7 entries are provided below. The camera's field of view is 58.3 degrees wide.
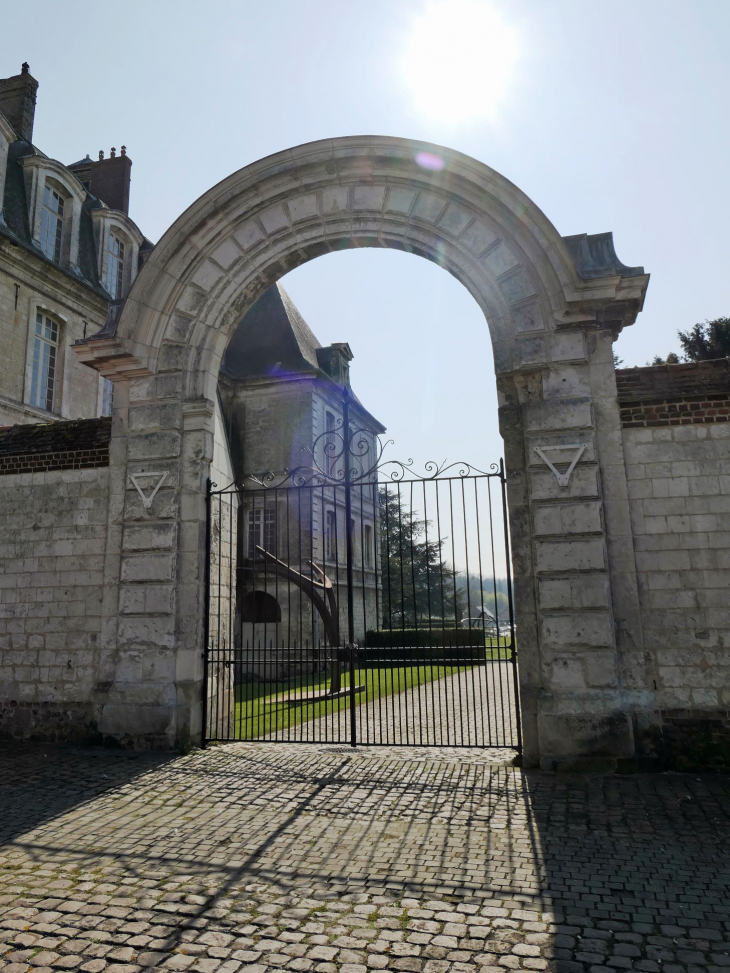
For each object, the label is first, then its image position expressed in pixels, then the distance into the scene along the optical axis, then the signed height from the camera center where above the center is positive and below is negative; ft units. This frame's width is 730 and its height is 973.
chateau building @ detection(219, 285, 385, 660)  58.49 +20.33
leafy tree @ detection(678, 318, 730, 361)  60.39 +25.67
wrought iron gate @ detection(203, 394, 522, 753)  21.34 +0.55
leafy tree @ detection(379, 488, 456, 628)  69.97 +4.67
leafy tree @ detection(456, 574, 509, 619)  142.47 +7.16
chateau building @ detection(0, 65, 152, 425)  46.93 +27.11
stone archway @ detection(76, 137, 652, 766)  18.29 +7.23
